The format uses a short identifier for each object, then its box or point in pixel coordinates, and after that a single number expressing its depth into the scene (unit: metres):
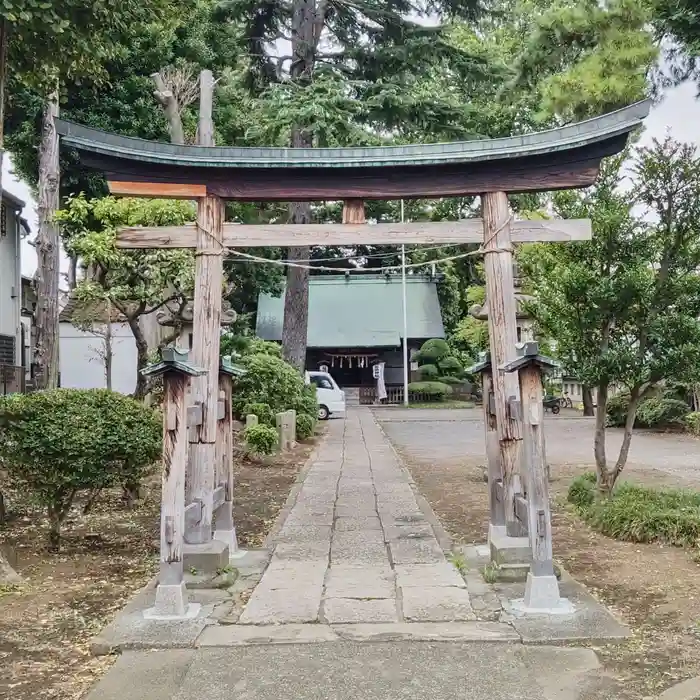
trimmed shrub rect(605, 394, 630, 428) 22.33
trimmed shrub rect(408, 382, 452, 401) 33.94
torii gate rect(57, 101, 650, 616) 7.02
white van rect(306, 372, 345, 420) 25.70
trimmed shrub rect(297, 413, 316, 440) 18.03
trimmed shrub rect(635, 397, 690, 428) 21.58
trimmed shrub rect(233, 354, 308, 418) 16.47
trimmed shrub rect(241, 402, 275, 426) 15.95
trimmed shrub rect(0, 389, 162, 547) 6.94
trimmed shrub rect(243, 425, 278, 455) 13.96
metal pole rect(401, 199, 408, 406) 33.31
